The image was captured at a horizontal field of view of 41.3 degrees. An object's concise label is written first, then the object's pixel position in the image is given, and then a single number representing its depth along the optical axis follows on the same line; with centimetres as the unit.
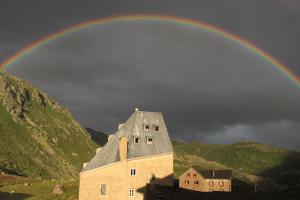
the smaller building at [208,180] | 16438
